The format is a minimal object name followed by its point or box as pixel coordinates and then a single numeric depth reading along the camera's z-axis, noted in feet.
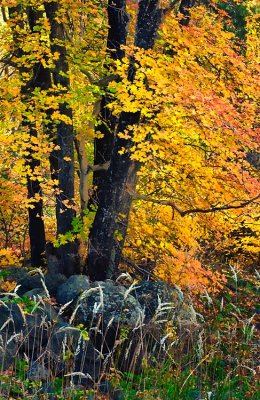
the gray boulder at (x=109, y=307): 52.54
